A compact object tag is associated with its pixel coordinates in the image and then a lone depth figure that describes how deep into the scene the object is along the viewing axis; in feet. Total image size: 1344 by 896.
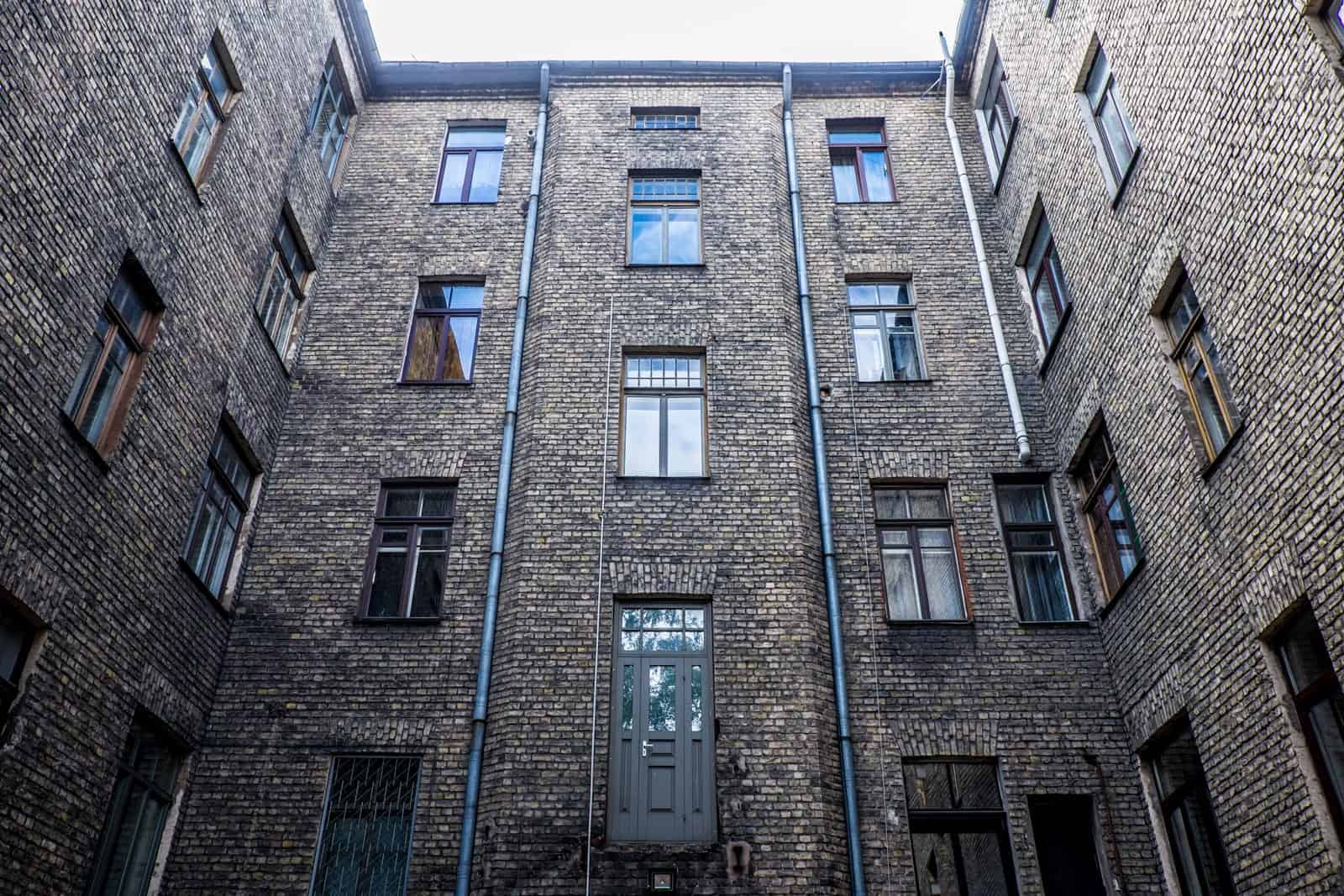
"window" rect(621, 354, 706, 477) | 42.98
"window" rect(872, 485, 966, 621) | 40.63
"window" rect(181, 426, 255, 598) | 38.60
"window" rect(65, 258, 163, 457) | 32.04
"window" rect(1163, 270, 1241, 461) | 31.55
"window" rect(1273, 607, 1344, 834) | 26.37
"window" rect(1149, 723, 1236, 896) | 32.07
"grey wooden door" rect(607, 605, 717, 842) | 35.06
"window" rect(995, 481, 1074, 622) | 40.68
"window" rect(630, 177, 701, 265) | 50.06
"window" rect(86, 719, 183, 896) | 32.27
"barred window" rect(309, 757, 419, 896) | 35.17
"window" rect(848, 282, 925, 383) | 47.06
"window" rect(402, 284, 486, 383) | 47.29
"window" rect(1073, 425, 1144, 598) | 38.06
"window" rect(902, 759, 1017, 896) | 35.19
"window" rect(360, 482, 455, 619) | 40.68
